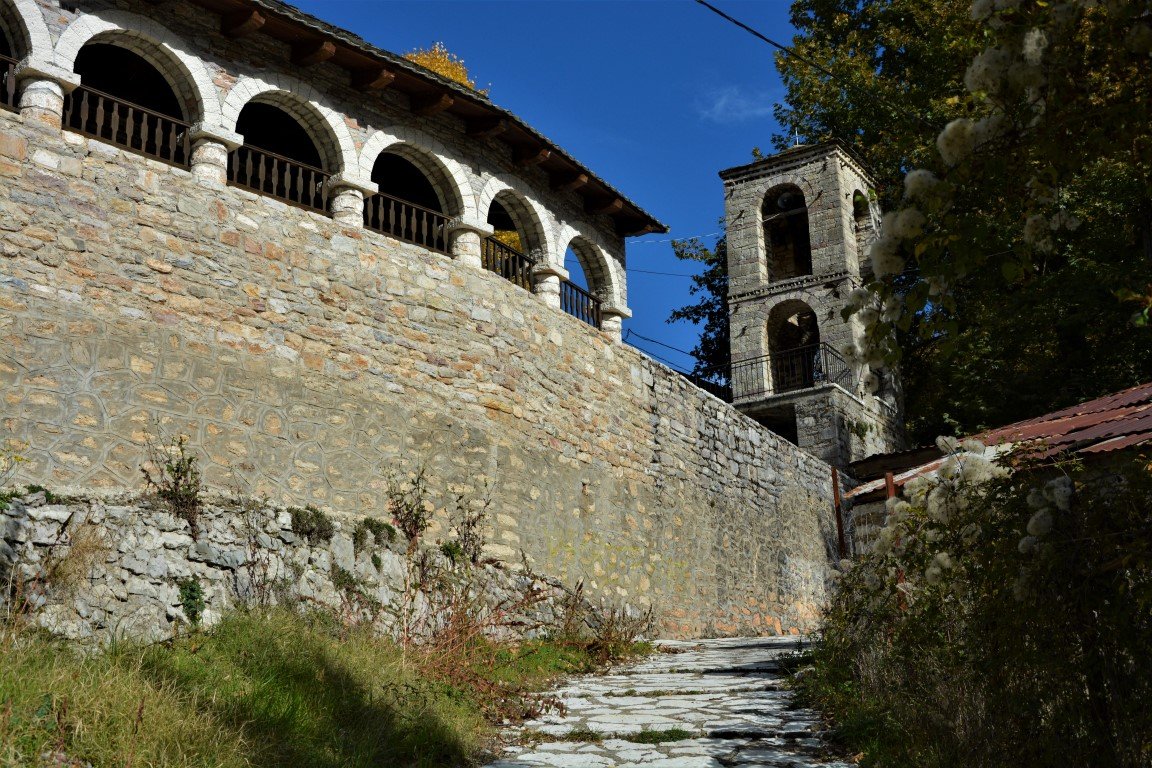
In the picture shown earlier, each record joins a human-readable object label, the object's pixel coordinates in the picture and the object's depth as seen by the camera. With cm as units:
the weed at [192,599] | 637
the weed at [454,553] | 919
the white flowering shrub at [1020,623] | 332
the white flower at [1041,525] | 350
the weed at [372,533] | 814
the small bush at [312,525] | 770
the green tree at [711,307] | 2358
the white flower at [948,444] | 541
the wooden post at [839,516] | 1677
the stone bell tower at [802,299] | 1834
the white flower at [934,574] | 459
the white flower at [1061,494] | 354
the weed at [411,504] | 884
